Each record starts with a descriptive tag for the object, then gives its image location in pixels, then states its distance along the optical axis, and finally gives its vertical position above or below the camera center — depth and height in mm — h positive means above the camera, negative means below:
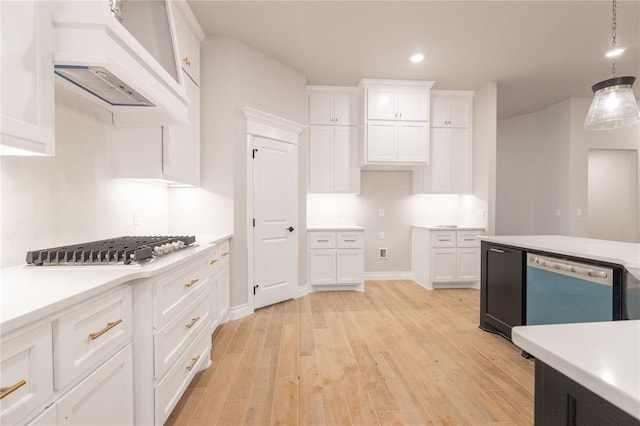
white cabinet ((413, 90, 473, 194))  4422 +1023
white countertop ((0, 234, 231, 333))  751 -263
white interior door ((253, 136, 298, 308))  3271 -125
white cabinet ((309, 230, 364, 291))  4027 -688
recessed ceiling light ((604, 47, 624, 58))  3281 +1865
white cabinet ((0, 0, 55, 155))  918 +458
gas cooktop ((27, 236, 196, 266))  1283 -206
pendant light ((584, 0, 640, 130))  1983 +762
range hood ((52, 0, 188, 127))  1117 +660
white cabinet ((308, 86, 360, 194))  4219 +1043
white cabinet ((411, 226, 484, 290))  4152 -680
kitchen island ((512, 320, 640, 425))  451 -275
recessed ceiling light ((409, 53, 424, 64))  3438 +1884
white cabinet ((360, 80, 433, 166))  4109 +1293
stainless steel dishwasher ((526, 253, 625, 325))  1672 -540
